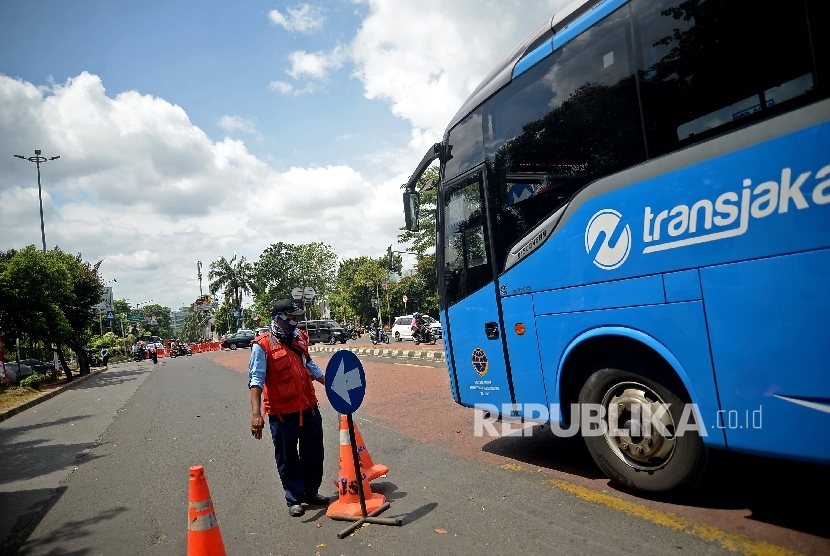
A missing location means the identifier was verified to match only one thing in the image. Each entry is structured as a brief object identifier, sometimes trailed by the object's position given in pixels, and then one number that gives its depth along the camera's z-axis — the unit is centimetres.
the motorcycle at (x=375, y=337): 2947
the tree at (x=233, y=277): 7319
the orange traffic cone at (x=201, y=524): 315
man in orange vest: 423
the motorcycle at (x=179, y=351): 4659
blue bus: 283
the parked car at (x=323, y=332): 3712
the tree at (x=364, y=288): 5762
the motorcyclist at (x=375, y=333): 2938
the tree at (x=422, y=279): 3236
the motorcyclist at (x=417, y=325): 2605
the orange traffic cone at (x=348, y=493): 408
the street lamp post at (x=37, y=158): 3892
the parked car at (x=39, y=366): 2959
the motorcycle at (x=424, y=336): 2583
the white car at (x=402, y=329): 3217
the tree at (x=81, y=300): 2558
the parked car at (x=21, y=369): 2557
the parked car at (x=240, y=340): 4556
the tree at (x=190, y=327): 13512
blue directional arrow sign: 386
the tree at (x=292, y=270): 6294
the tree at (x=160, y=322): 14938
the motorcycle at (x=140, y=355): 4441
